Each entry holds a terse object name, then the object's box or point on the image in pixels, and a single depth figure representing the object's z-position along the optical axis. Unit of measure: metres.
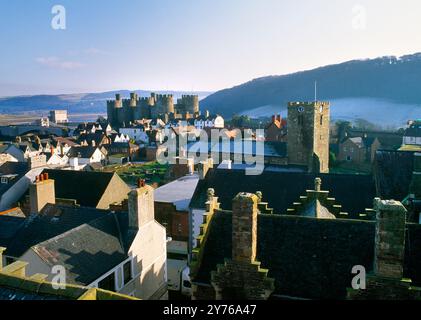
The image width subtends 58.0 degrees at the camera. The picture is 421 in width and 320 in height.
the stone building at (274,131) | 77.62
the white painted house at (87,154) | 73.74
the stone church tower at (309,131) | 40.84
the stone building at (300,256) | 10.14
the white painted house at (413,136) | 75.19
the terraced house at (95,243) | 15.05
